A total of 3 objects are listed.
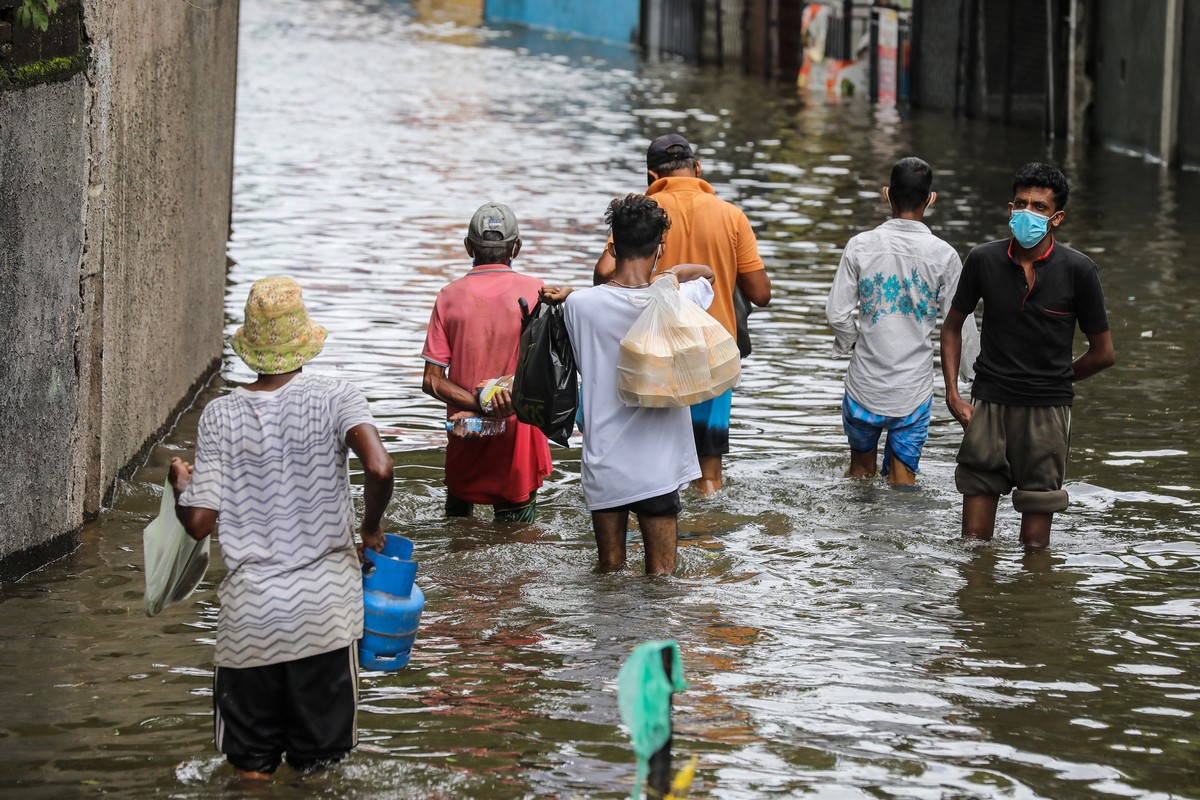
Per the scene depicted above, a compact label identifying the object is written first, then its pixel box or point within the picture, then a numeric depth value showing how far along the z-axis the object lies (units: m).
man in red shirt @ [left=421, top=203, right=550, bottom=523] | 15.91
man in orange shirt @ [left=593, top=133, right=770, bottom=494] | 17.47
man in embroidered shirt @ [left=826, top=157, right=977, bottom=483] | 17.70
